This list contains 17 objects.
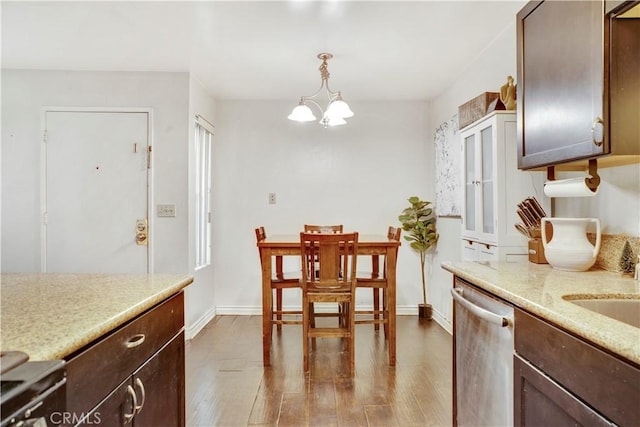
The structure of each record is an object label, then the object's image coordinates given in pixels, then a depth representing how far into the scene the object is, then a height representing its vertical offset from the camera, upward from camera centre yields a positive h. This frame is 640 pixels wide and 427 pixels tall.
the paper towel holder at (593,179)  1.46 +0.13
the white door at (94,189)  3.37 +0.22
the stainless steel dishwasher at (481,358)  1.23 -0.54
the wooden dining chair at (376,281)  3.00 -0.53
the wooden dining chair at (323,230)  3.30 -0.16
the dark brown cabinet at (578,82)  1.21 +0.46
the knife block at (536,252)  1.81 -0.19
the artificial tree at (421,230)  3.98 -0.17
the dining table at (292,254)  2.83 -0.43
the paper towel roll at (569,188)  1.50 +0.10
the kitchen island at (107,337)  0.81 -0.30
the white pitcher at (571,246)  1.55 -0.14
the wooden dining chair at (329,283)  2.64 -0.50
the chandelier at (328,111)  2.75 +0.76
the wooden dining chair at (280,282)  2.97 -0.54
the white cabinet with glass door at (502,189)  2.13 +0.14
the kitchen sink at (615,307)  1.19 -0.29
